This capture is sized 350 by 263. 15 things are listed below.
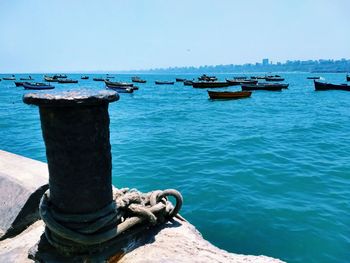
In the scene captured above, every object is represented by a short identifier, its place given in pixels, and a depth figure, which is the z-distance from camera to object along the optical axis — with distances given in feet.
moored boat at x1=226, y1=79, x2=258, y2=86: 190.67
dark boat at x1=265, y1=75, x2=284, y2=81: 264.85
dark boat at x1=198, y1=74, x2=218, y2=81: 223.14
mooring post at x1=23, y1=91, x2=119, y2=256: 7.86
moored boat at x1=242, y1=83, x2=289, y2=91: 166.78
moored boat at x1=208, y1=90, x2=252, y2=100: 121.60
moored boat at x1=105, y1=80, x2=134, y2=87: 174.06
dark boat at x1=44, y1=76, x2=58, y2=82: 282.15
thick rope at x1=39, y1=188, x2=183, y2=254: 8.42
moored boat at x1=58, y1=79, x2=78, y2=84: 270.67
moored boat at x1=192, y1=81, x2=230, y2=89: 185.65
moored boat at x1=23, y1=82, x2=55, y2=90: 168.55
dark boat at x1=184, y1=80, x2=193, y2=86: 232.69
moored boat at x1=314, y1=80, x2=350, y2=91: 152.91
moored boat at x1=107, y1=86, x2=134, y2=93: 164.55
